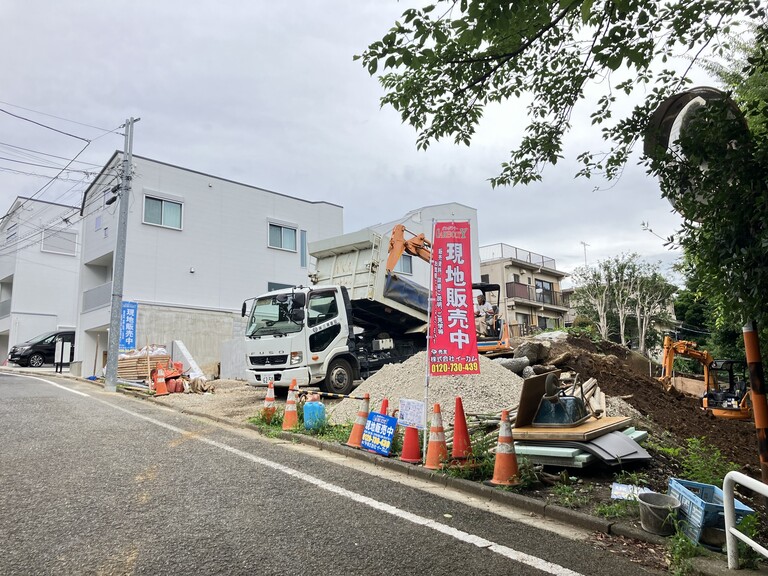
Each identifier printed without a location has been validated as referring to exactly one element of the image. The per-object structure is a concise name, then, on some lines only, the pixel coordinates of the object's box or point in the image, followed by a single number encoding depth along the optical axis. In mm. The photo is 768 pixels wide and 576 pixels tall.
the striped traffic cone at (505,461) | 5375
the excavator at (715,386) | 13281
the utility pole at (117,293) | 15414
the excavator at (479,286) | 13023
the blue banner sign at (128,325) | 18141
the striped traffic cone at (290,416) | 8656
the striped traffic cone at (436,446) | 6082
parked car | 25672
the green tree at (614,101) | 3842
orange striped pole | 4277
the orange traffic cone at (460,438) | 6078
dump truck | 11938
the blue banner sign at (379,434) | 6781
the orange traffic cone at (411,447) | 6429
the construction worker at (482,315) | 14617
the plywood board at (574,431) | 5742
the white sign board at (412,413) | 6574
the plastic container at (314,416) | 8336
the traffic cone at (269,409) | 9234
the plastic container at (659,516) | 4125
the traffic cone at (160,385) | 14008
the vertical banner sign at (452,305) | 6641
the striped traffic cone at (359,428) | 7176
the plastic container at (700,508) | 3857
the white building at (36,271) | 30297
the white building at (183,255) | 20391
